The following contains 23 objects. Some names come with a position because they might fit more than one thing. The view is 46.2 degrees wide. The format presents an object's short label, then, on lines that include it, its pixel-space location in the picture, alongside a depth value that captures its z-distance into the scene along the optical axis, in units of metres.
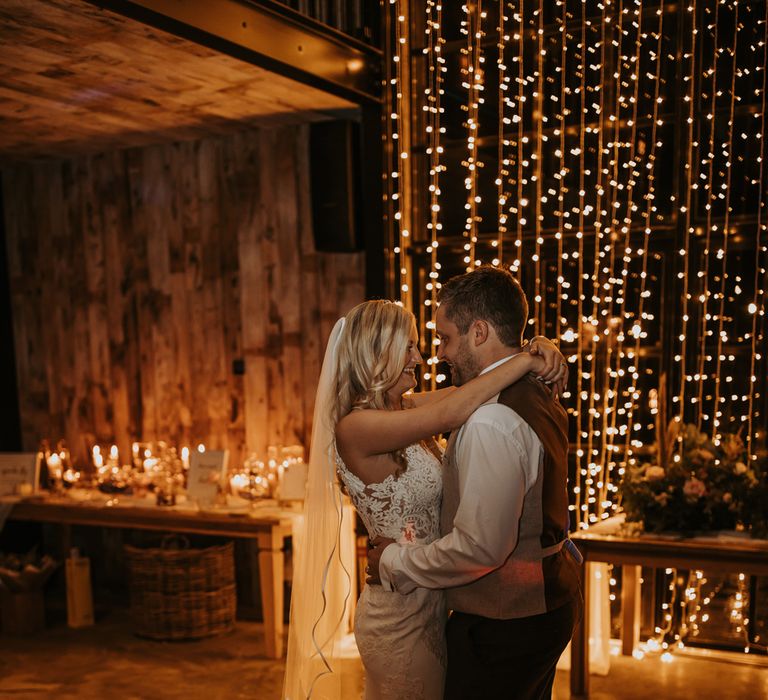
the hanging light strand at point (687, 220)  4.14
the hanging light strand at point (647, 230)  4.20
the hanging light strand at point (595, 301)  4.21
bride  2.22
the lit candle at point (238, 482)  4.70
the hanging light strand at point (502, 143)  4.36
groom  1.92
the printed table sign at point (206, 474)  4.61
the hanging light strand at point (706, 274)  4.12
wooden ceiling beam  3.31
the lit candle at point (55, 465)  5.17
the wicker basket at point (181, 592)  4.66
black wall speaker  4.64
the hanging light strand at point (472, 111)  4.34
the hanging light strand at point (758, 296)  3.98
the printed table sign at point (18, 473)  5.15
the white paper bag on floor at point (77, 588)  4.97
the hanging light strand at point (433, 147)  4.56
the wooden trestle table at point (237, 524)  4.31
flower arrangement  3.61
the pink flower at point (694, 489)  3.61
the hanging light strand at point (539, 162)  4.27
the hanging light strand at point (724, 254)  4.05
